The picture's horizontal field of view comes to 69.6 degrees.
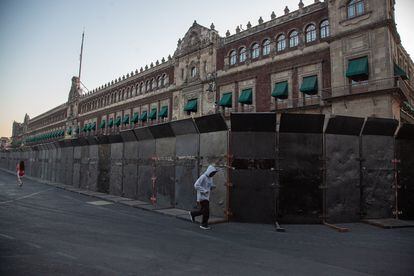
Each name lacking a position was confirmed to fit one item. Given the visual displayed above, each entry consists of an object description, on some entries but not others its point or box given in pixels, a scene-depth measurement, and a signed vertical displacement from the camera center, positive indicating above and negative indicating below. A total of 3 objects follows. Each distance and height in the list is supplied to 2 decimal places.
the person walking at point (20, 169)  20.23 -0.56
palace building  21.58 +9.40
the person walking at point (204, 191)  8.34 -0.76
